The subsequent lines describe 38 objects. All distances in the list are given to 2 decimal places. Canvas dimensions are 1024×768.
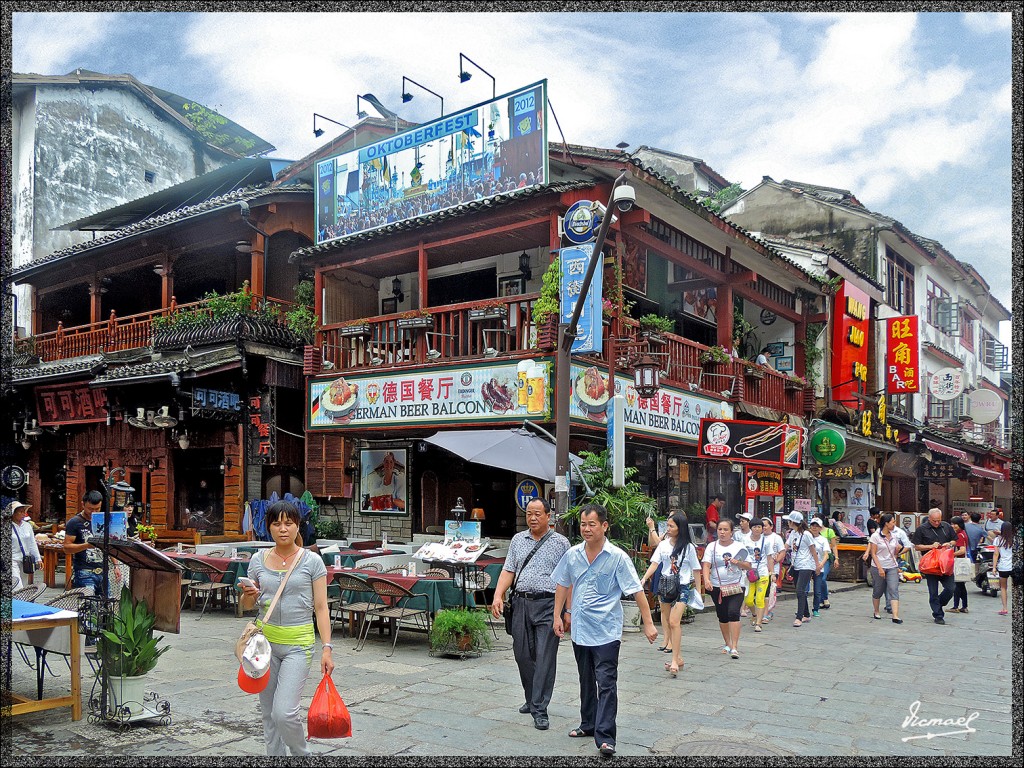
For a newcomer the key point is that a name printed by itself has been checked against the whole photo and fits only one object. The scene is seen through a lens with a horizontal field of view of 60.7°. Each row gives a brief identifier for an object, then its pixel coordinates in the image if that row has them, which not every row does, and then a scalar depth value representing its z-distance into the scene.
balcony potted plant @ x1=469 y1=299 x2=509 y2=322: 14.66
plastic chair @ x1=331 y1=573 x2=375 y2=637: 10.75
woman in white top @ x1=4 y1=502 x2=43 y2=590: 9.68
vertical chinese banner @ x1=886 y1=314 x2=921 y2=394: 26.23
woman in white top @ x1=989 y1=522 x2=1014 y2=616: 15.07
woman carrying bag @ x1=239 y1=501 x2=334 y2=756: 5.14
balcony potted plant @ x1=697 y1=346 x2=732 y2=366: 18.11
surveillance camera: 10.31
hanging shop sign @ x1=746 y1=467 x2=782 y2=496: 19.91
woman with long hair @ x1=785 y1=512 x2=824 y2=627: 13.63
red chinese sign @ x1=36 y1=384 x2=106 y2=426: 20.66
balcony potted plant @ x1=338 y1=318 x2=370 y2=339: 16.48
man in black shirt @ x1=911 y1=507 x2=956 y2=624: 14.13
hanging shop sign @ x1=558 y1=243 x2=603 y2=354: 13.45
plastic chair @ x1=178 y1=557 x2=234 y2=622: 12.69
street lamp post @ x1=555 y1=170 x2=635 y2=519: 10.94
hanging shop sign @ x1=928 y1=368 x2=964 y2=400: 28.98
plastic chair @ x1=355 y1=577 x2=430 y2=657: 10.26
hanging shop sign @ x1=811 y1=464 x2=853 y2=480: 23.78
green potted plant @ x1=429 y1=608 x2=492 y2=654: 9.89
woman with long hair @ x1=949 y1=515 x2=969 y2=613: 15.39
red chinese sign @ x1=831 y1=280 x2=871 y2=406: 23.48
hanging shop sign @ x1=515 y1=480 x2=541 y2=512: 15.59
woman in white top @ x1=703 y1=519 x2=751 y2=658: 9.80
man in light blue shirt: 6.09
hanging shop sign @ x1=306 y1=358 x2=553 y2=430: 13.98
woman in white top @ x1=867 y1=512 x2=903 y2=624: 13.98
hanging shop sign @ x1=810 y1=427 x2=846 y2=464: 20.45
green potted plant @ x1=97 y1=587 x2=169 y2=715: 6.42
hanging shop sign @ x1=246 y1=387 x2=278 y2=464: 17.98
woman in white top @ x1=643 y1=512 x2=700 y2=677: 9.23
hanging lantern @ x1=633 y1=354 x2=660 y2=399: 14.45
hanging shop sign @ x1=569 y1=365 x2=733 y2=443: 14.14
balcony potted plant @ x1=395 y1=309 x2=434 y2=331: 15.55
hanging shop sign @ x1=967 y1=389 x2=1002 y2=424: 31.16
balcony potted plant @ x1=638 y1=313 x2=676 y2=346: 15.62
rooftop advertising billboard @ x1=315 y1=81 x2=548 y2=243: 14.45
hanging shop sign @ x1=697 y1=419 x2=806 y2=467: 15.89
